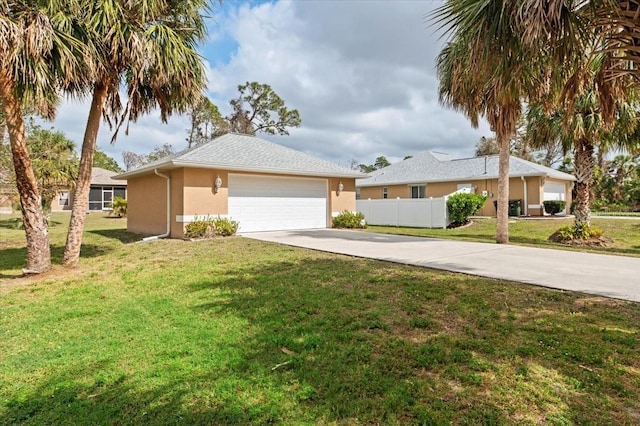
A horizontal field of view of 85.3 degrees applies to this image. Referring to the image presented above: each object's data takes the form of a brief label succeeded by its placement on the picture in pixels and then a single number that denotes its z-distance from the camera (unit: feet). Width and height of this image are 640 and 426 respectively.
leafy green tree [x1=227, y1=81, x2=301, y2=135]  113.09
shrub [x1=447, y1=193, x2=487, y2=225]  59.11
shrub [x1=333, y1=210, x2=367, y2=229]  53.93
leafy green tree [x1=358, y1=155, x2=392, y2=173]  244.69
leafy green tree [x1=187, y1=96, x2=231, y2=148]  111.86
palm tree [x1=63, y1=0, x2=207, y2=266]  23.73
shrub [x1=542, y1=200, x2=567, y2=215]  71.05
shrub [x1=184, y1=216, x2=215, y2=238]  40.64
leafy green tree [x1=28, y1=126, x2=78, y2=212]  54.54
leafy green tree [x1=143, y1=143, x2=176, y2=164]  154.54
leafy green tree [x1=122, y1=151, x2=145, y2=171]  186.80
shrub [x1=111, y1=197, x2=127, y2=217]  90.63
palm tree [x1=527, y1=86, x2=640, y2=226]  38.73
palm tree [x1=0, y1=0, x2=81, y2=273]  19.95
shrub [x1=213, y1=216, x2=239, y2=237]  42.11
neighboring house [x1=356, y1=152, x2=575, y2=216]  71.56
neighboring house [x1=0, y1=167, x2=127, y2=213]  115.03
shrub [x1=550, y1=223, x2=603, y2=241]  41.70
